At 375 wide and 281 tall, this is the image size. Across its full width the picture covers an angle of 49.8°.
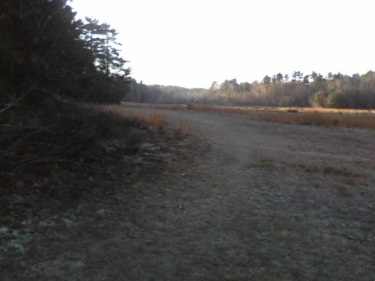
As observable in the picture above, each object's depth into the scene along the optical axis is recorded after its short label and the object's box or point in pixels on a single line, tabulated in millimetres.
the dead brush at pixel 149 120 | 13940
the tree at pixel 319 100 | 87281
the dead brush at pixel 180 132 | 13289
